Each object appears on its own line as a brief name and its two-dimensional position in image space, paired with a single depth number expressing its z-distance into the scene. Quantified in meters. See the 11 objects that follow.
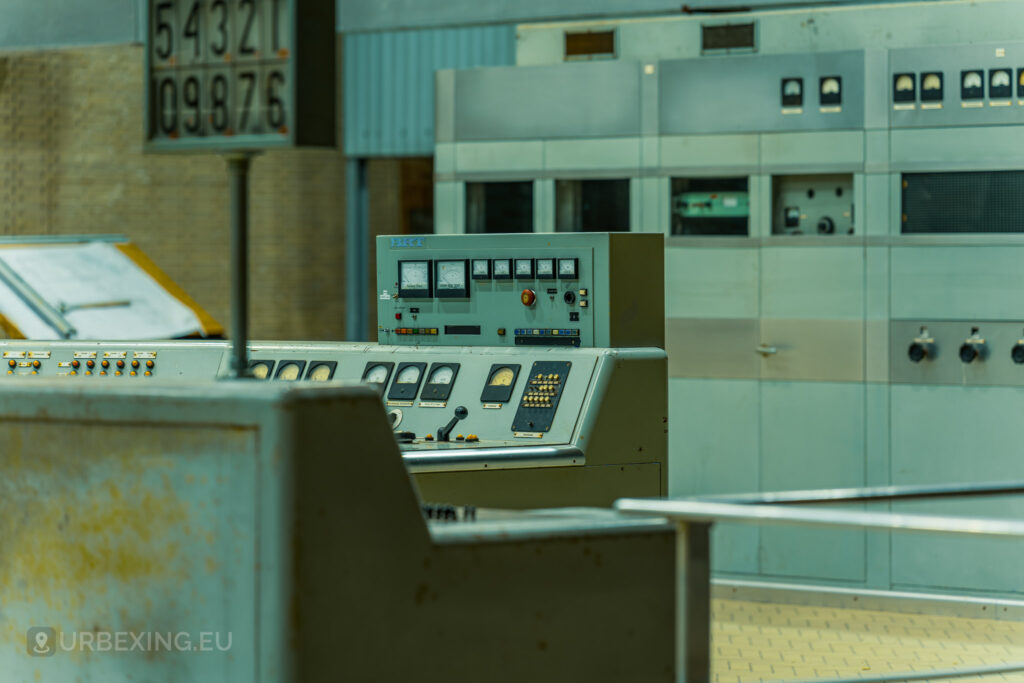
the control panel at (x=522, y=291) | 11.80
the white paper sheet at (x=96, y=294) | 15.26
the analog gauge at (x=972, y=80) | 14.62
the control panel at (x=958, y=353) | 14.50
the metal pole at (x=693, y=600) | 5.69
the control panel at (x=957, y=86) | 14.55
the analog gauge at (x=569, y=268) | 11.87
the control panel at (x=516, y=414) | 10.60
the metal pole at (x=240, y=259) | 6.05
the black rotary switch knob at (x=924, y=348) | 14.78
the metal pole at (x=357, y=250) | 21.64
